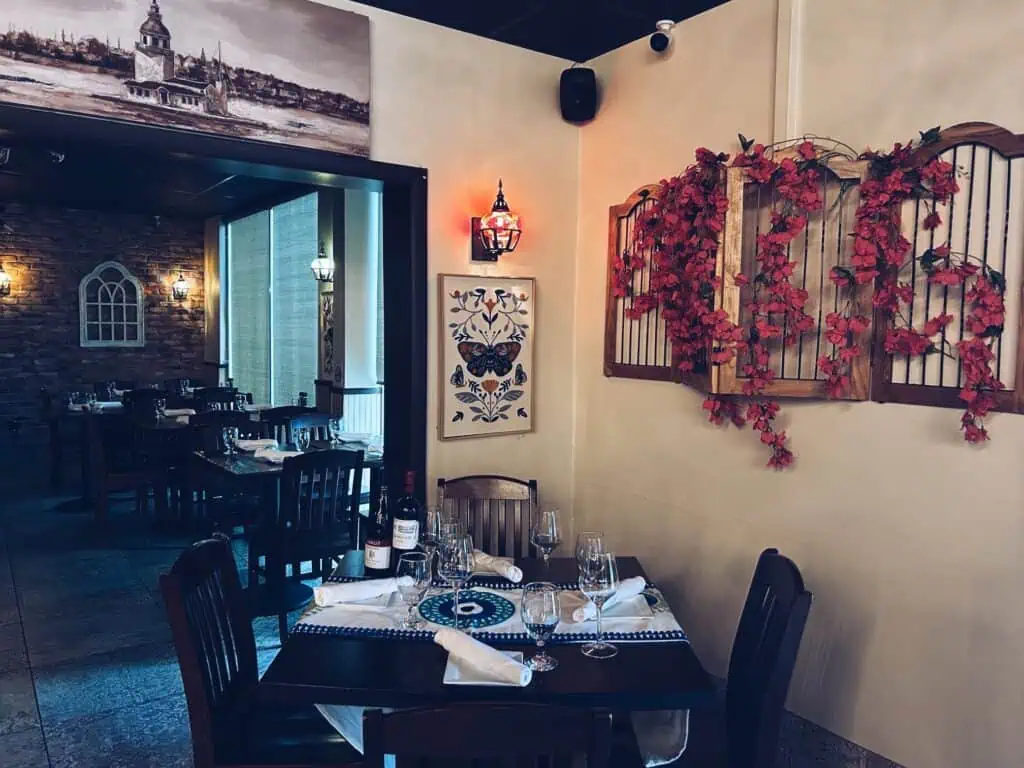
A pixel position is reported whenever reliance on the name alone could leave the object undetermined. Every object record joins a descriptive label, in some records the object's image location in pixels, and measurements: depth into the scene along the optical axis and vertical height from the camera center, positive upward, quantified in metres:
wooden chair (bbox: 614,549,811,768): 1.72 -0.79
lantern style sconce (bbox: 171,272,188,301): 9.36 +0.58
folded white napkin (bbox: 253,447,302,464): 4.03 -0.62
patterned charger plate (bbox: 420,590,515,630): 1.98 -0.72
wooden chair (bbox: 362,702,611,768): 1.17 -0.60
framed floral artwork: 3.40 -0.06
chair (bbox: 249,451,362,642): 3.39 -0.84
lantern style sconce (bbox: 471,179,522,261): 3.35 +0.48
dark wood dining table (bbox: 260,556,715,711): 1.61 -0.73
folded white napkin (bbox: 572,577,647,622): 2.12 -0.69
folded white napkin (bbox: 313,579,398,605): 2.07 -0.69
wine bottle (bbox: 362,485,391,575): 2.25 -0.62
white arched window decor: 8.75 +0.32
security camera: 3.17 +1.26
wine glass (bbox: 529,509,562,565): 2.32 -0.58
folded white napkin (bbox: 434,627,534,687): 1.62 -0.69
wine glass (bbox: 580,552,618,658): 1.82 -0.60
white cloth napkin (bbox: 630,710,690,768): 1.84 -0.95
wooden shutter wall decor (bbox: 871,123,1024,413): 2.13 +0.30
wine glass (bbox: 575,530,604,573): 2.00 -0.54
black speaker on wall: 3.52 +1.15
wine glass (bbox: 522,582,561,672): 1.74 -0.62
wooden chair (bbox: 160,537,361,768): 1.73 -0.86
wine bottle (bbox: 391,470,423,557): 2.22 -0.56
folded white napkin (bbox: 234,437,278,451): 4.30 -0.60
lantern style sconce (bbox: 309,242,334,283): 6.62 +0.62
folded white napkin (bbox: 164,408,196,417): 6.17 -0.61
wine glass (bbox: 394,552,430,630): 1.94 -0.62
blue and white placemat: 1.90 -0.72
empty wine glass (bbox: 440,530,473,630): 2.01 -0.59
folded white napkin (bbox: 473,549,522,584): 2.26 -0.68
